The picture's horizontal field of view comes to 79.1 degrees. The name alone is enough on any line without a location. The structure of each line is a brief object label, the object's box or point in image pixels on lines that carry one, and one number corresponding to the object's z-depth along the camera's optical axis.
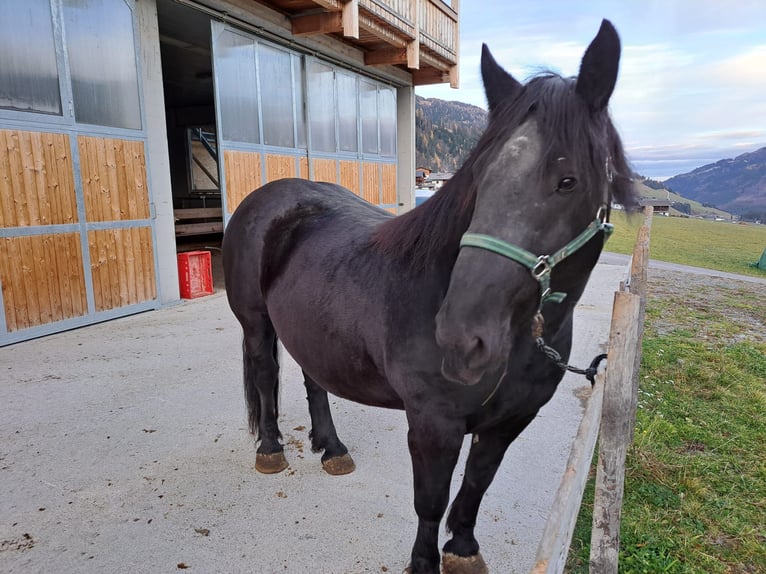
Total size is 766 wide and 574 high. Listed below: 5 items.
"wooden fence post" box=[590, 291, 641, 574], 1.44
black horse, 1.06
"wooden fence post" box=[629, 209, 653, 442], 2.72
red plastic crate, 6.49
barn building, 4.57
